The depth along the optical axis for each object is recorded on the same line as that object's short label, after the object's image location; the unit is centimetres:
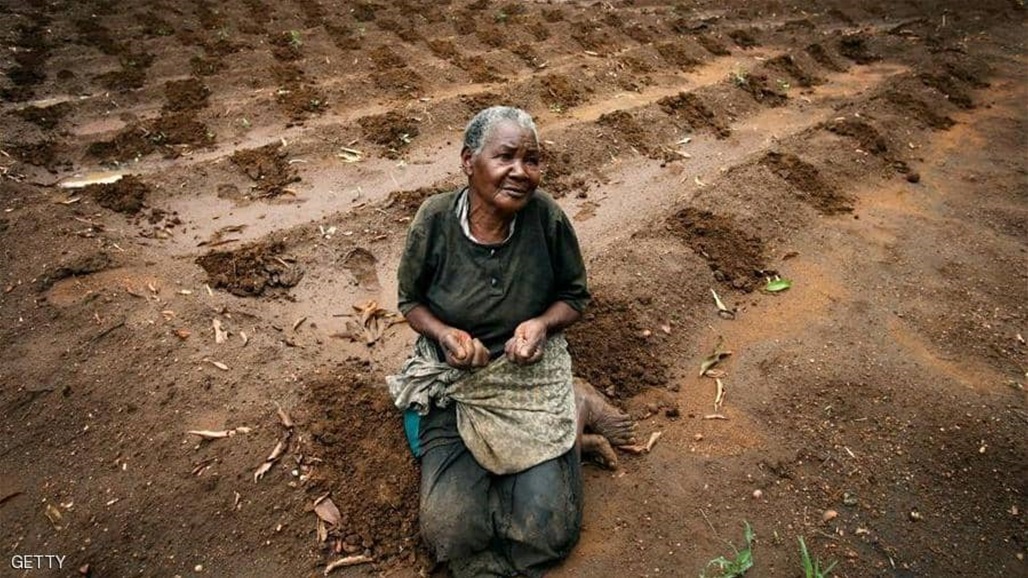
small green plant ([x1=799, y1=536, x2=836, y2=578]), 223
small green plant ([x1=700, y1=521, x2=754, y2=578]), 229
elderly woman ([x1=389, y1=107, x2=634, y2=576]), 223
